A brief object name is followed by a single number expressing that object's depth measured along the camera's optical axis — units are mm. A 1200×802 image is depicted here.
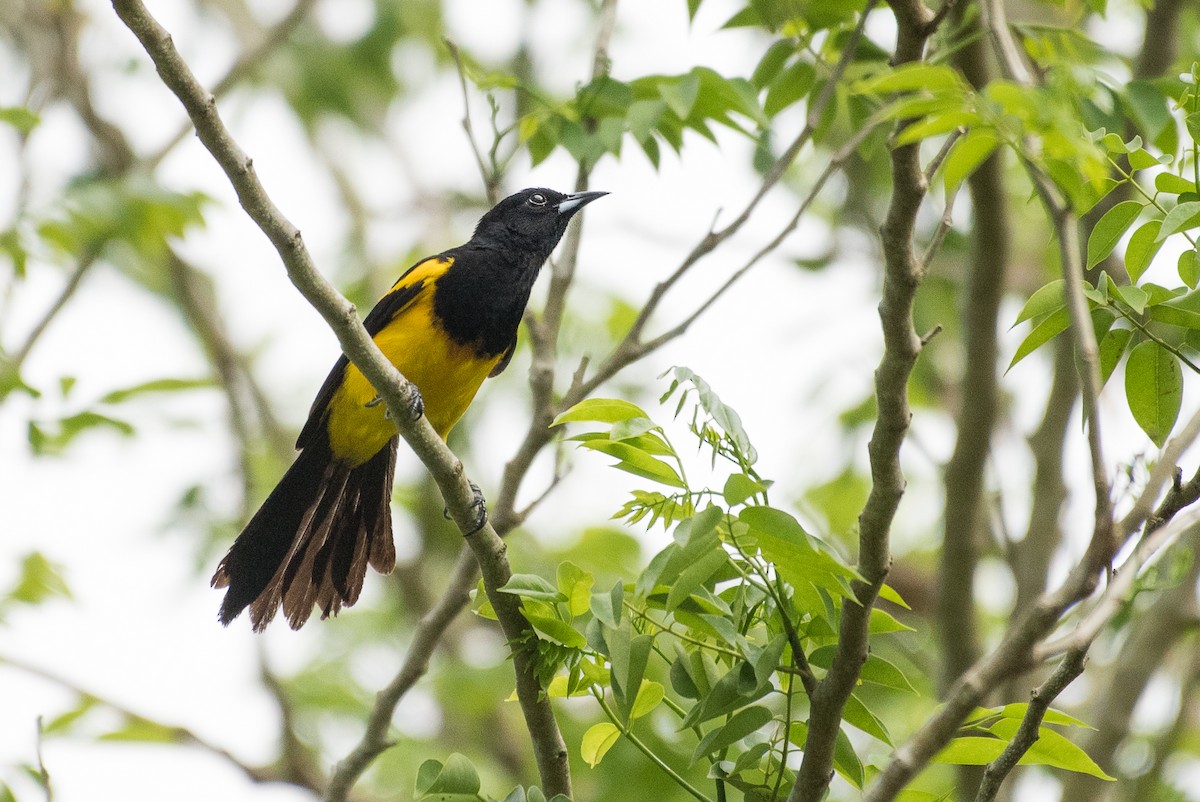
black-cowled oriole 8867
